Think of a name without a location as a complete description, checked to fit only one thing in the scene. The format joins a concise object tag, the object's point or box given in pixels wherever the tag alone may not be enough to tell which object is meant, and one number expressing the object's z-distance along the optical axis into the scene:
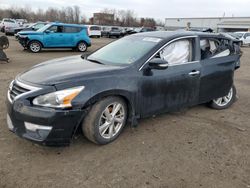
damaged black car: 2.44
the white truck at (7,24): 21.53
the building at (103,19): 62.88
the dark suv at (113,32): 26.87
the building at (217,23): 46.13
